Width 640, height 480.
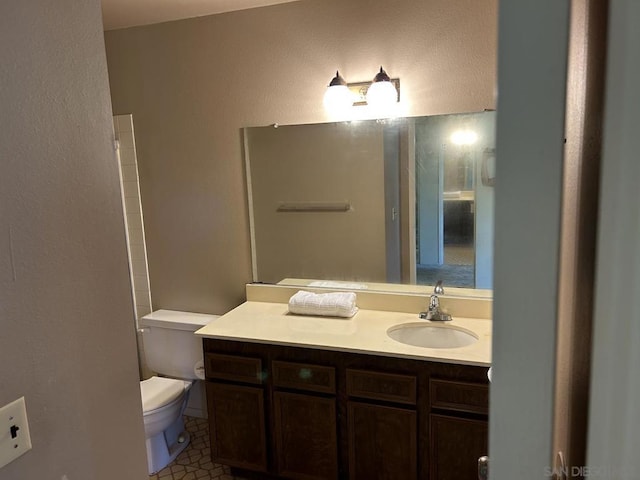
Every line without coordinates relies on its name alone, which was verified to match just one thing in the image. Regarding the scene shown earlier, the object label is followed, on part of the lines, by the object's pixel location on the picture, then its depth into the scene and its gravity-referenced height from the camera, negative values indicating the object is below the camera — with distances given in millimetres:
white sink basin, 2191 -736
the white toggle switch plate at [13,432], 888 -455
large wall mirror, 2217 -102
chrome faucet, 2238 -642
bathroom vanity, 1857 -928
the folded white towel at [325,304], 2328 -608
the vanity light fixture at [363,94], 2193 +410
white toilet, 2480 -1074
